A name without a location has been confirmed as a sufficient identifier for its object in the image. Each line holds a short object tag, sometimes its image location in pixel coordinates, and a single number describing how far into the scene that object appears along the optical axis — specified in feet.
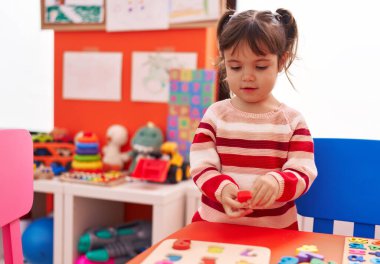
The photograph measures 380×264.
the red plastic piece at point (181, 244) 2.32
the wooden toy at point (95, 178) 5.95
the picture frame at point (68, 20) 6.91
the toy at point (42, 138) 6.84
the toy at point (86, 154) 6.58
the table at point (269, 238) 2.37
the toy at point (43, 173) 6.35
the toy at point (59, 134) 7.02
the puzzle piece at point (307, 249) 2.35
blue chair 3.11
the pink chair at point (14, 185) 2.73
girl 2.85
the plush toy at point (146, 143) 6.31
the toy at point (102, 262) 6.03
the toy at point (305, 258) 2.19
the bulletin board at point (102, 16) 6.30
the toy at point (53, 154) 6.77
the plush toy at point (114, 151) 6.71
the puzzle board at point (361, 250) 2.28
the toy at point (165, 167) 5.93
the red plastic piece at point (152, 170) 5.89
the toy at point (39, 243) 6.23
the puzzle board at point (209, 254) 2.18
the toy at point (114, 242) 6.01
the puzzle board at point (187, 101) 6.24
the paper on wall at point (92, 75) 6.94
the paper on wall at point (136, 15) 6.55
